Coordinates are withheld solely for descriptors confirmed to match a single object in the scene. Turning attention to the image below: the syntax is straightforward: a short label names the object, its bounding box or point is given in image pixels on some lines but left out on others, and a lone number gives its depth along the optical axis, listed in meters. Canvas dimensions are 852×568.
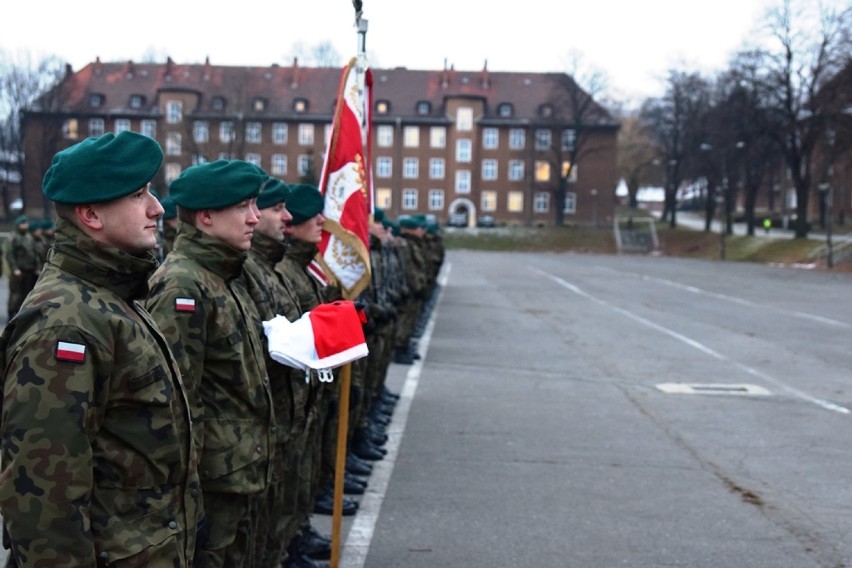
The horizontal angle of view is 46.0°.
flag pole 5.25
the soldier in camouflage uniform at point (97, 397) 2.53
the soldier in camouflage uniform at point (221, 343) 3.70
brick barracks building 83.62
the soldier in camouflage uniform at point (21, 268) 16.19
